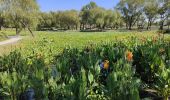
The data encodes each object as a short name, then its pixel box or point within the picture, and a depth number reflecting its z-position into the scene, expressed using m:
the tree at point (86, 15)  39.22
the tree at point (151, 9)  33.30
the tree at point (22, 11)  16.12
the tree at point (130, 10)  35.85
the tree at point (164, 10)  28.91
